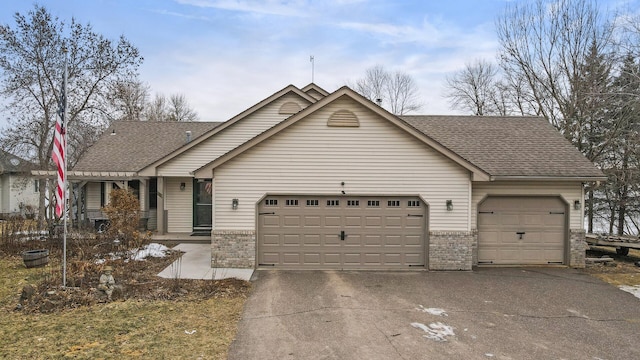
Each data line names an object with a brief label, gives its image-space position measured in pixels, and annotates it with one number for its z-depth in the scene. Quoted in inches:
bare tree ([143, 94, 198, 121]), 1533.0
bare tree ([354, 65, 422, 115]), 1496.1
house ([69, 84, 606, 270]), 425.4
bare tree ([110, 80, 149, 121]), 931.4
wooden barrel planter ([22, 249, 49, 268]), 426.9
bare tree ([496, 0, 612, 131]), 907.4
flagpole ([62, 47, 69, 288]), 331.9
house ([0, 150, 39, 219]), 1086.7
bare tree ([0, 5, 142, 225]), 830.5
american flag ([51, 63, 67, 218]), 329.7
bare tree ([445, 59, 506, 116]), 1222.9
